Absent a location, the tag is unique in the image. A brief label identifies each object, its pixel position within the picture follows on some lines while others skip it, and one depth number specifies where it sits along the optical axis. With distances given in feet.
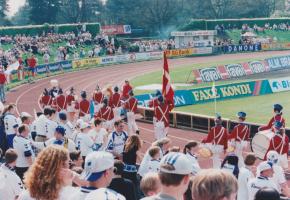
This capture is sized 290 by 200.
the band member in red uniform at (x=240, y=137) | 49.60
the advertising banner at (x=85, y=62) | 157.77
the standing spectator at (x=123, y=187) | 24.22
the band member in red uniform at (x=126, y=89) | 76.45
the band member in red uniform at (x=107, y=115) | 62.13
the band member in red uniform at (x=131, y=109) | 66.64
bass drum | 50.44
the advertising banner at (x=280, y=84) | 105.29
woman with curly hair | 16.44
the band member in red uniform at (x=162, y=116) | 58.90
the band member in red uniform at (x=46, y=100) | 68.64
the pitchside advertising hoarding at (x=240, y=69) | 121.80
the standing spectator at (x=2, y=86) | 92.92
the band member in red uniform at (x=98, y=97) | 72.13
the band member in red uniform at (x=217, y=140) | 47.34
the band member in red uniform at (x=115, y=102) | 69.26
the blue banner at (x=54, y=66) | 141.05
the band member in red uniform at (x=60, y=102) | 67.10
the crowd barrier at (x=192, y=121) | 66.39
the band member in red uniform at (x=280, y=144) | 45.01
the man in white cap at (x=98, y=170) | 16.34
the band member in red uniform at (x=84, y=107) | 66.18
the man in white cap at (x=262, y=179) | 26.55
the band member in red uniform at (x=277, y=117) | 52.12
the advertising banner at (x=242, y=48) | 199.00
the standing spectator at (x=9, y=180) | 24.33
